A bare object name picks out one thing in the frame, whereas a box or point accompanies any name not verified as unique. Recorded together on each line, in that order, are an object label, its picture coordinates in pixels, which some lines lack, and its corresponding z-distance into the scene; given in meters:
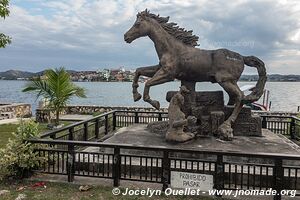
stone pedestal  6.94
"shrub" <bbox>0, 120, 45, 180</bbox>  5.34
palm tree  12.02
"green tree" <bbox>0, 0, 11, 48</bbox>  9.42
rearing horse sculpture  7.04
